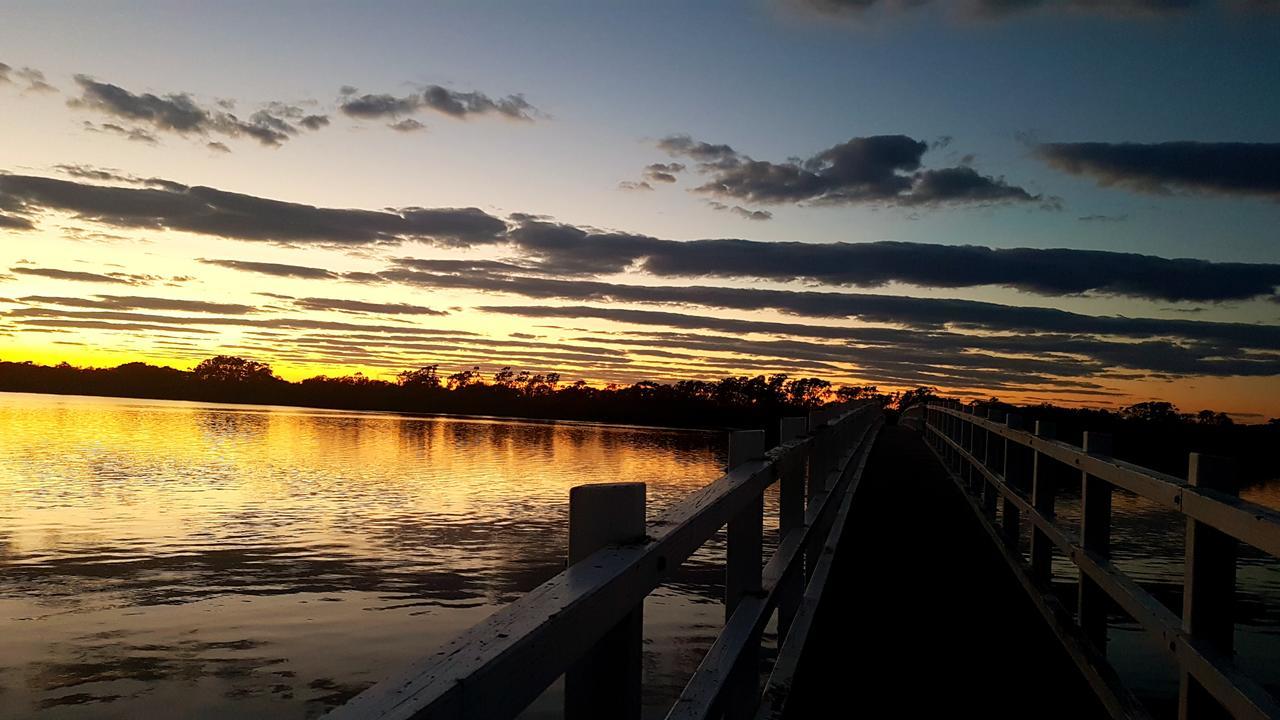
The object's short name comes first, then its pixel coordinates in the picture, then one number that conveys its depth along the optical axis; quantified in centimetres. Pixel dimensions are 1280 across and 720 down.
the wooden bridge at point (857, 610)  180
